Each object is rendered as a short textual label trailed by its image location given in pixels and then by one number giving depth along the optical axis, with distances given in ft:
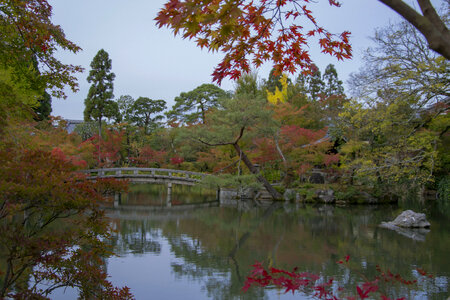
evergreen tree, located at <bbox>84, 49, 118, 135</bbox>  55.98
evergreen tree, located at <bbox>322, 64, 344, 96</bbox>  87.30
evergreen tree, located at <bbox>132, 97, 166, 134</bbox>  73.77
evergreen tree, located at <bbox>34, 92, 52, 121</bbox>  59.06
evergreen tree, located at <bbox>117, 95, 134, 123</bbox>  72.64
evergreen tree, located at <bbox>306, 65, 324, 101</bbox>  85.30
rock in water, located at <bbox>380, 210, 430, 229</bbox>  28.45
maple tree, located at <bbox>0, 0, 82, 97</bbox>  12.55
